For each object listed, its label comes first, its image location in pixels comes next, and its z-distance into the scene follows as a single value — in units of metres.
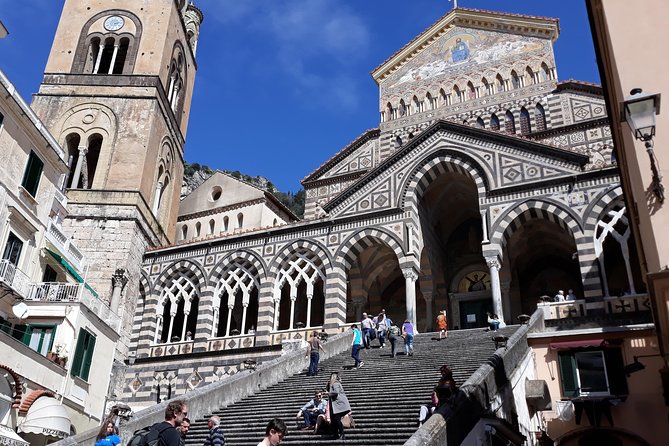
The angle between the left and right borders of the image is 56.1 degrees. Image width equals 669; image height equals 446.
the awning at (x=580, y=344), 16.36
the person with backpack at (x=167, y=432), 5.66
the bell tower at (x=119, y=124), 28.02
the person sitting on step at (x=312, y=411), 11.27
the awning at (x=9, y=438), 14.25
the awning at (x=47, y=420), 16.00
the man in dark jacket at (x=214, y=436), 8.93
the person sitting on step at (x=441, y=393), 10.38
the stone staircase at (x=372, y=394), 10.91
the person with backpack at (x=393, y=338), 17.12
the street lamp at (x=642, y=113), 7.80
